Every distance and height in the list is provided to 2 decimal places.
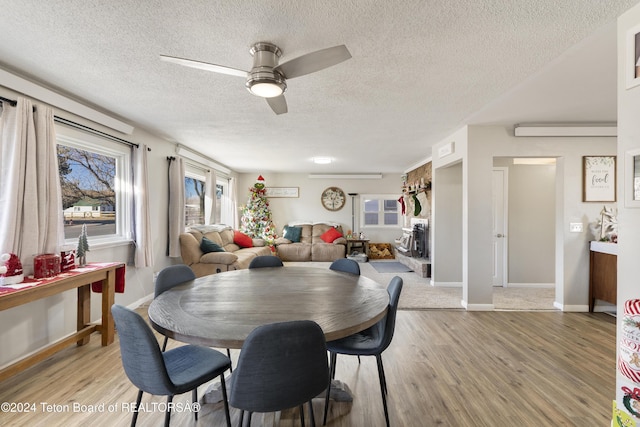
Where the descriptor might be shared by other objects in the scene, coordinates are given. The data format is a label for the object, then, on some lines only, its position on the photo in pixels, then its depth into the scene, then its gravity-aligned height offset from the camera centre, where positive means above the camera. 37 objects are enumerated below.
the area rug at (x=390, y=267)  6.18 -1.28
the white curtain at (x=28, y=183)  2.16 +0.23
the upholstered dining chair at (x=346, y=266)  2.57 -0.51
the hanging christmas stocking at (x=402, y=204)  7.58 +0.19
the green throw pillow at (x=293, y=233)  7.62 -0.59
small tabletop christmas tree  2.71 -0.36
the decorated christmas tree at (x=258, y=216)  7.39 -0.13
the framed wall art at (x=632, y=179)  1.56 +0.18
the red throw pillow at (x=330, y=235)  7.46 -0.63
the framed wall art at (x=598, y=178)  3.57 +0.41
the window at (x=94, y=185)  2.97 +0.30
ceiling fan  1.62 +0.87
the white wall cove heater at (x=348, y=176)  8.03 +0.99
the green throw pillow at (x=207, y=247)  4.82 -0.60
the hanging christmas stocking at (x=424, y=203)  5.95 +0.17
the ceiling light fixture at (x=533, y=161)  4.61 +0.81
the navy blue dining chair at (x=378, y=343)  1.71 -0.82
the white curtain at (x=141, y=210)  3.60 +0.02
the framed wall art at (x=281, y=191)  8.17 +0.58
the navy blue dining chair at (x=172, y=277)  2.10 -0.51
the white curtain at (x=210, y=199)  5.98 +0.26
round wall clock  8.20 +0.36
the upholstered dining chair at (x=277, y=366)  1.10 -0.62
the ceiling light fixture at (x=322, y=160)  5.72 +1.03
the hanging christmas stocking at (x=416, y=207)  6.27 +0.09
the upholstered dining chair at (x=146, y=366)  1.25 -0.69
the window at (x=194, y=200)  5.44 +0.24
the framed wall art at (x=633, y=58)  1.55 +0.84
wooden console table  1.96 -0.70
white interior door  4.74 +0.02
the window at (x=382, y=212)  8.22 -0.03
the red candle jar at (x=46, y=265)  2.24 -0.43
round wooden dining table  1.26 -0.53
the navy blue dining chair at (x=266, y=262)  2.88 -0.52
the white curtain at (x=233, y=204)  7.37 +0.19
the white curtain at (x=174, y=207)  4.43 +0.07
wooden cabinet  3.31 -0.73
